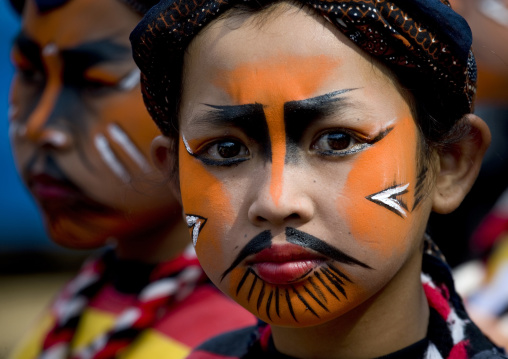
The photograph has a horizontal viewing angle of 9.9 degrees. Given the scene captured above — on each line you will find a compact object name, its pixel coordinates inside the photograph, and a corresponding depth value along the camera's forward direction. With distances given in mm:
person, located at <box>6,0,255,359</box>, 1657
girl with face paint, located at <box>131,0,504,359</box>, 1431
